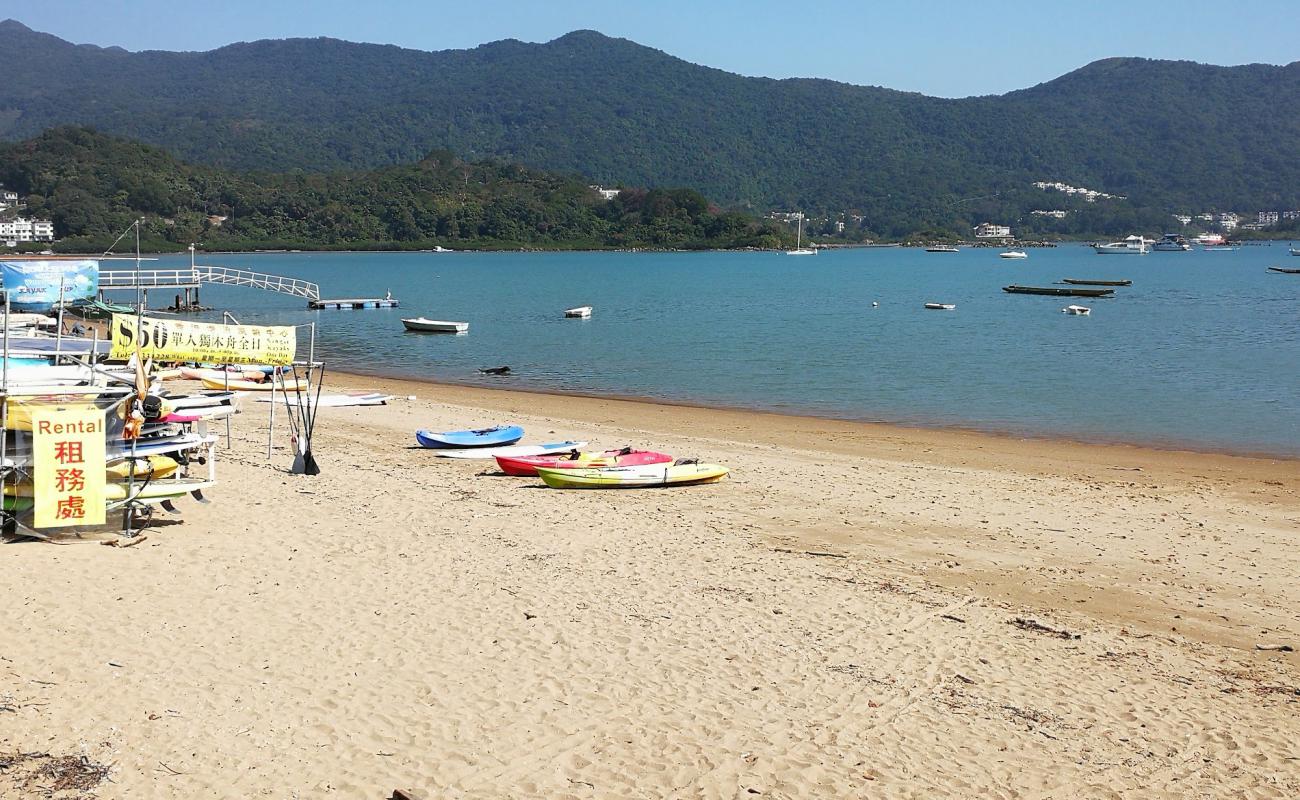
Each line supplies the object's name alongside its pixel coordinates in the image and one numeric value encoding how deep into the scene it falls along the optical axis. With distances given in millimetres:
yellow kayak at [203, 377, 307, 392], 26938
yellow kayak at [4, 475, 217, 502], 11516
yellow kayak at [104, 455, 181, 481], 12091
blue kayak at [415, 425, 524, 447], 19516
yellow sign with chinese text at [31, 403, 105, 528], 11031
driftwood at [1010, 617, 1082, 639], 10133
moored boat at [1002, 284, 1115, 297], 74312
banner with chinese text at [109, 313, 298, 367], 15438
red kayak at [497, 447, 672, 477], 16578
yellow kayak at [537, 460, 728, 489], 16031
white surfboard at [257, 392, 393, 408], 25436
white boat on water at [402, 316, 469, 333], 50656
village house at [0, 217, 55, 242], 149875
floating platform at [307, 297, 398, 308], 65812
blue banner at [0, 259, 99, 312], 35438
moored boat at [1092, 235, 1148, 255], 189312
